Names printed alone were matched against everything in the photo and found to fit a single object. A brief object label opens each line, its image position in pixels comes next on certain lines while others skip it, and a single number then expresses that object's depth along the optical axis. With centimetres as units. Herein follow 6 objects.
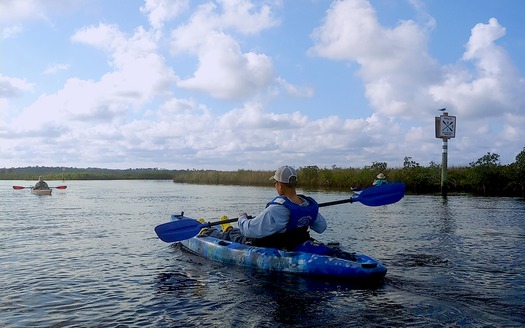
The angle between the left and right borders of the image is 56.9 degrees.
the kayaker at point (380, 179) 1698
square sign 2633
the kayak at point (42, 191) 2840
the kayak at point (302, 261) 655
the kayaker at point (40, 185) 2888
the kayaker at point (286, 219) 692
